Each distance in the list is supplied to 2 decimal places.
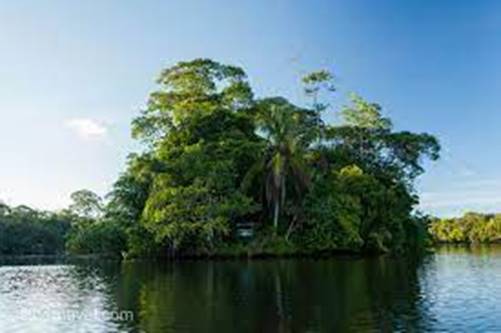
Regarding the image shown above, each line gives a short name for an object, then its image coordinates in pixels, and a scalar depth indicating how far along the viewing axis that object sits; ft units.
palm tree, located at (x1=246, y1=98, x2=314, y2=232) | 199.00
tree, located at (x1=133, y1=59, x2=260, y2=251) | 189.16
